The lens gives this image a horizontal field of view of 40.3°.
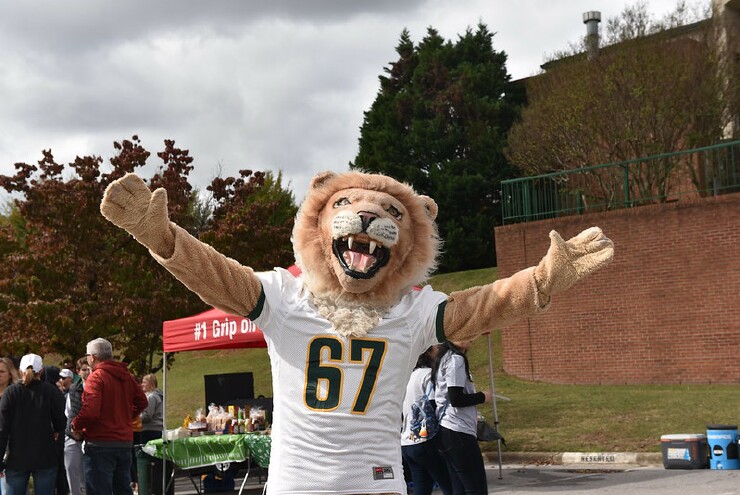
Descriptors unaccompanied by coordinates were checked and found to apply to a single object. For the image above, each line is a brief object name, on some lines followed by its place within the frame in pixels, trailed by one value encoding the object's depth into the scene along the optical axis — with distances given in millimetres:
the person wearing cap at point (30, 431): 8414
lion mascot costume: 4199
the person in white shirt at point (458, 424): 7734
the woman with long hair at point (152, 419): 12859
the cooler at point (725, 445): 12469
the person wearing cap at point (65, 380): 12883
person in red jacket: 9133
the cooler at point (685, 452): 12680
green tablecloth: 10594
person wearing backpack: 8133
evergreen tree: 31578
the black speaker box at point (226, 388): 15266
